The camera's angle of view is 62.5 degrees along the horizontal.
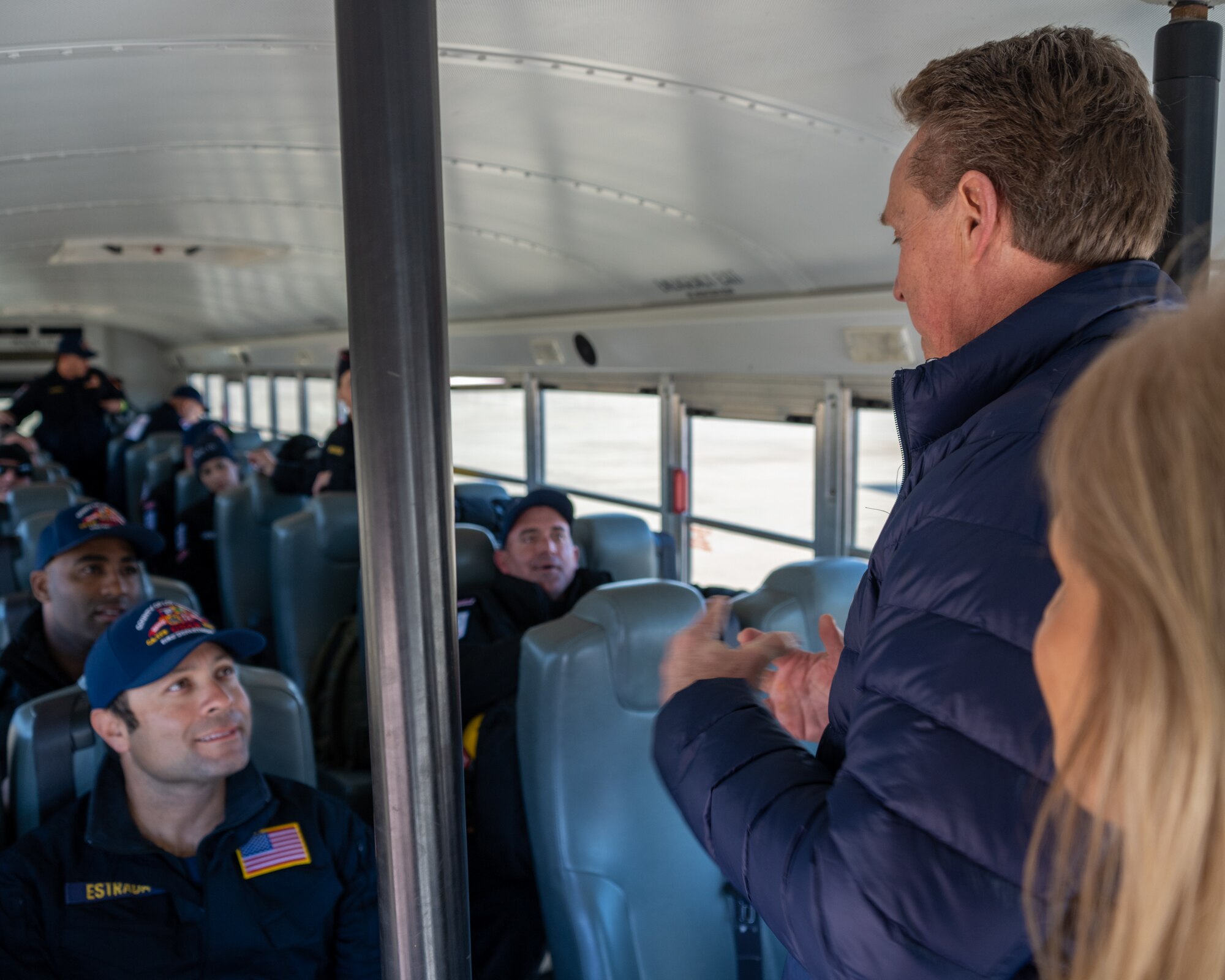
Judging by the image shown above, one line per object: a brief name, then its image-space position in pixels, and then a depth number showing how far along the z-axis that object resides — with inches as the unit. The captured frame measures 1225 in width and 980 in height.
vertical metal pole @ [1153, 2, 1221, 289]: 61.2
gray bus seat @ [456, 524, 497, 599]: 148.9
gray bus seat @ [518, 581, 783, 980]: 92.8
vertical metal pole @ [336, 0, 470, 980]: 33.8
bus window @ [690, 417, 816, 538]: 188.5
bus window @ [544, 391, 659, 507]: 228.2
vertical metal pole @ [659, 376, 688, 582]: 211.8
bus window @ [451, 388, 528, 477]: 283.7
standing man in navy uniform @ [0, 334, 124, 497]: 337.1
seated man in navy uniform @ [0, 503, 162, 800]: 116.7
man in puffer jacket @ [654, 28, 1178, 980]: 30.4
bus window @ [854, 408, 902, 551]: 169.3
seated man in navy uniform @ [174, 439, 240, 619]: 234.7
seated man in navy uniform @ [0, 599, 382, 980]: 78.5
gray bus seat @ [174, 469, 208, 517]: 252.8
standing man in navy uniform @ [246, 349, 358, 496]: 205.2
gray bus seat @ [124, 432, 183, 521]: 323.9
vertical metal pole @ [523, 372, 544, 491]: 267.6
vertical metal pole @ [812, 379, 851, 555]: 169.6
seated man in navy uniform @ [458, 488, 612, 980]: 109.6
